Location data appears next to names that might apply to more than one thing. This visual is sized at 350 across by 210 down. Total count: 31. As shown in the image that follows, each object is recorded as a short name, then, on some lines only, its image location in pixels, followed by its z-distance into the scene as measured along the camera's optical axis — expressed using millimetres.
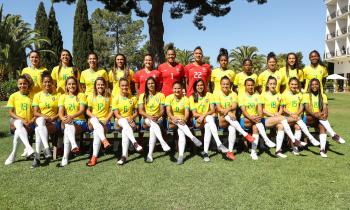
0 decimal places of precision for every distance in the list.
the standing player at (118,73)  7191
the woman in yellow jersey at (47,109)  6320
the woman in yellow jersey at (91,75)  7027
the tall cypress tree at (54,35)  30125
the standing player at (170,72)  7312
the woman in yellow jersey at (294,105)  6922
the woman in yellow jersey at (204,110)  6582
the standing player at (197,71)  7332
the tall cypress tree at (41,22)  29992
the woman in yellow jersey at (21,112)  6309
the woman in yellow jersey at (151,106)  6633
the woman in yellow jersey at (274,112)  6738
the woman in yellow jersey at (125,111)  6430
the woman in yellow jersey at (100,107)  6535
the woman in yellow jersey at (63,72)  7121
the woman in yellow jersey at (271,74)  7520
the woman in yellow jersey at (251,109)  6766
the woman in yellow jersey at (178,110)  6582
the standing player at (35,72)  7051
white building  48094
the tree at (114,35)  58094
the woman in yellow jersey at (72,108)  6441
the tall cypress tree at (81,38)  29438
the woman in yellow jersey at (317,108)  6953
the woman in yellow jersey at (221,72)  7359
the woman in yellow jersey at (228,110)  6699
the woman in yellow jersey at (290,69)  7613
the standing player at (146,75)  7176
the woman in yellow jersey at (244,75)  7352
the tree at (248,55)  55938
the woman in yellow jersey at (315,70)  7800
